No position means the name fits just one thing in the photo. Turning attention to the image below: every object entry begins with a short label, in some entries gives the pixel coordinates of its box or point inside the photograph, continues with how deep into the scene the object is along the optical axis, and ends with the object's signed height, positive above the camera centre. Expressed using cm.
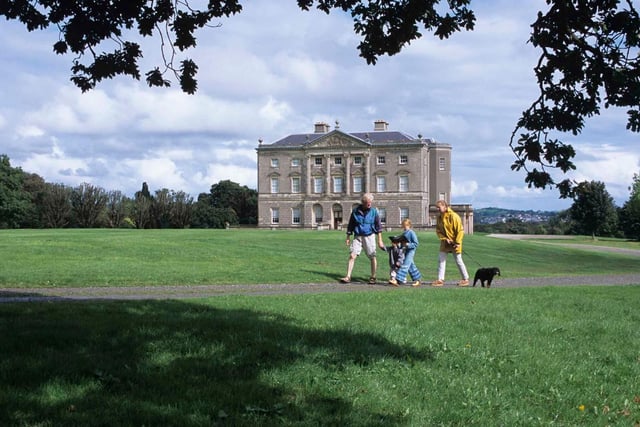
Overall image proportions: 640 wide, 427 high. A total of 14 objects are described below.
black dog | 1515 -125
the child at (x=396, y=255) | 1667 -87
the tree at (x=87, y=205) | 8718 +251
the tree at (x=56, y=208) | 8412 +204
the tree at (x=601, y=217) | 8369 +39
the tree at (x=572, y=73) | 639 +150
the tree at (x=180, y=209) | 9174 +196
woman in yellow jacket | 1583 -30
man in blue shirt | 1623 -21
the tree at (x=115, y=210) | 8912 +183
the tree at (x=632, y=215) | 7919 +69
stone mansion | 9588 +674
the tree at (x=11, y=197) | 7688 +323
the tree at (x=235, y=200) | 11600 +404
